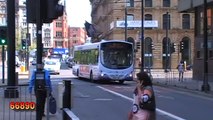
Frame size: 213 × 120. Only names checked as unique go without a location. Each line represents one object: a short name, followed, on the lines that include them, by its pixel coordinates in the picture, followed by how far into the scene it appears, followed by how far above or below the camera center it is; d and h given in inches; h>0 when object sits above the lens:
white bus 1503.4 +5.8
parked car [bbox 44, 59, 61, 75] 2399.7 -8.6
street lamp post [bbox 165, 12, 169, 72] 3314.5 +127.3
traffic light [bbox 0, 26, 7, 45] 1116.5 +59.6
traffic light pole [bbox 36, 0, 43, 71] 411.5 +24.0
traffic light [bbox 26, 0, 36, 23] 423.2 +41.2
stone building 3703.2 +240.8
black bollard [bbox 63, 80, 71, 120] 353.4 -21.1
